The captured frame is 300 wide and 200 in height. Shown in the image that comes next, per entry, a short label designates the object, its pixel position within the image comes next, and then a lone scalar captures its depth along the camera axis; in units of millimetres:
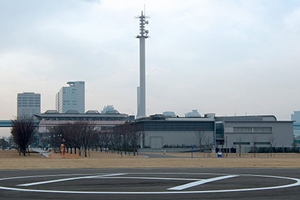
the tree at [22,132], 82875
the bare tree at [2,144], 172875
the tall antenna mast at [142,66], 161500
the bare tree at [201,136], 119531
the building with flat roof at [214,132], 117875
